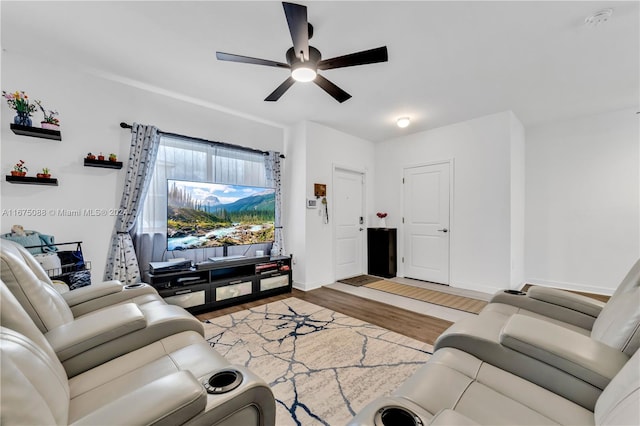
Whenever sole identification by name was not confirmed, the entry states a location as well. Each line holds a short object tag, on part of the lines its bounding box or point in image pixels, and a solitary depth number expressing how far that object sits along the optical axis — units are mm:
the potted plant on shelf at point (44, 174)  2521
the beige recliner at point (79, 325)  1163
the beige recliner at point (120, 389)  637
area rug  1647
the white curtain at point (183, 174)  3193
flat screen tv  3115
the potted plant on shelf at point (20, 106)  2414
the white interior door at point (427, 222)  4402
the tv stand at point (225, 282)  2984
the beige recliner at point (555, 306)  1597
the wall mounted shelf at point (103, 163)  2748
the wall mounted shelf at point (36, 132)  2400
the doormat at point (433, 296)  3350
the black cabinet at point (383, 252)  4879
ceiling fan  1742
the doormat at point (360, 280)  4453
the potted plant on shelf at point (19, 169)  2414
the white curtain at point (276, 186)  4207
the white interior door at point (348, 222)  4691
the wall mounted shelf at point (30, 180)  2373
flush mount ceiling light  3965
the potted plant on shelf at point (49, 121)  2547
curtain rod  2988
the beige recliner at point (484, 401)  719
